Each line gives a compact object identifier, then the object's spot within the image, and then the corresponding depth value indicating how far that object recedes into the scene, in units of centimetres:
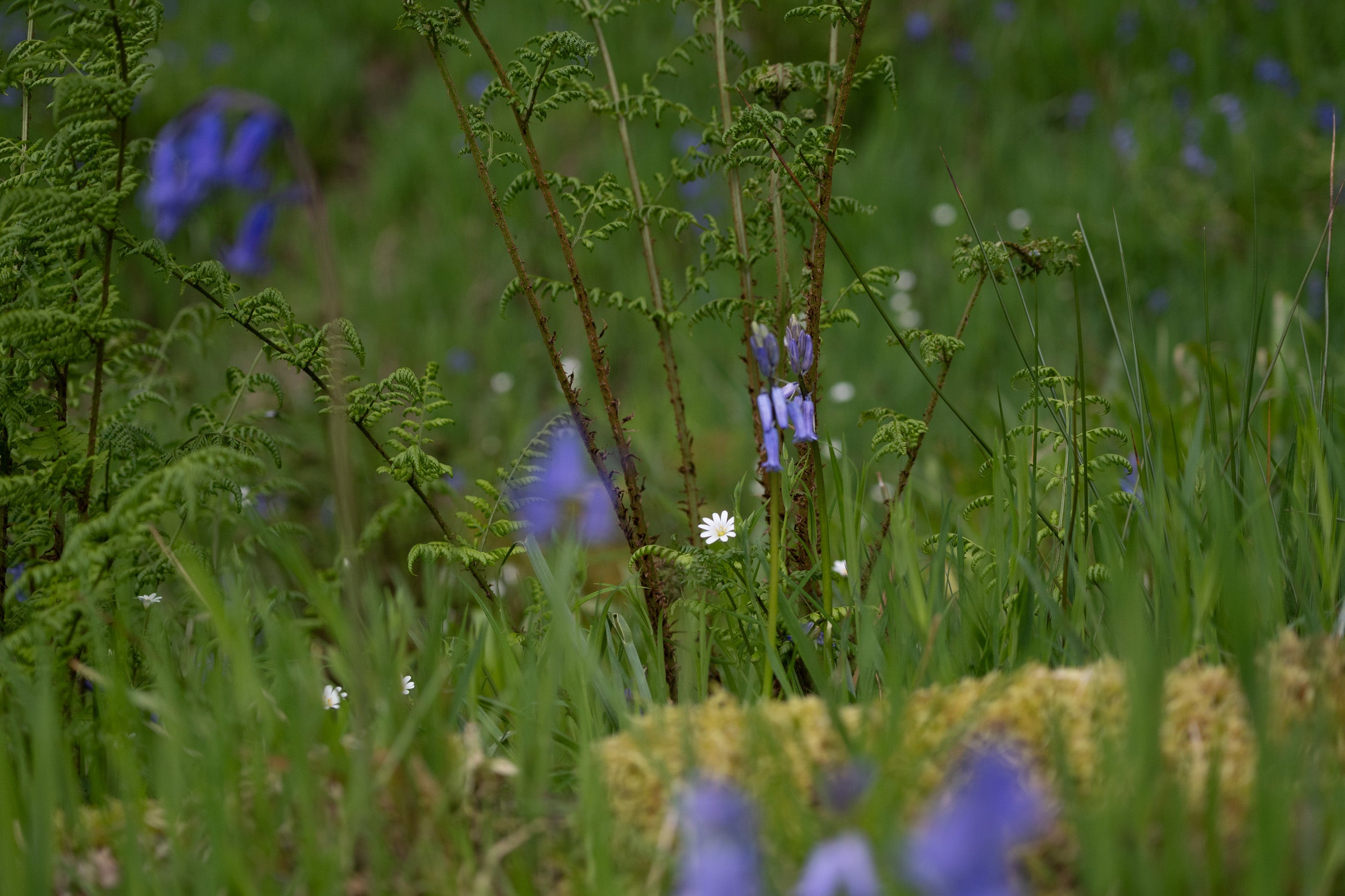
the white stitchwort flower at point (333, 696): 320
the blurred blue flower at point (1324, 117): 889
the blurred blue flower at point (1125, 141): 996
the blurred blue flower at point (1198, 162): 938
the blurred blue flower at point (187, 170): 293
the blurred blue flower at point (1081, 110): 1105
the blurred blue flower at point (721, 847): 142
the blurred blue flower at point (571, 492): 461
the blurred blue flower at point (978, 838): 128
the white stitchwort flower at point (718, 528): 356
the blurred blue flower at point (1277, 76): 1024
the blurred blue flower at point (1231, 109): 975
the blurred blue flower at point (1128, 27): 1148
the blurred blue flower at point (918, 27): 1227
